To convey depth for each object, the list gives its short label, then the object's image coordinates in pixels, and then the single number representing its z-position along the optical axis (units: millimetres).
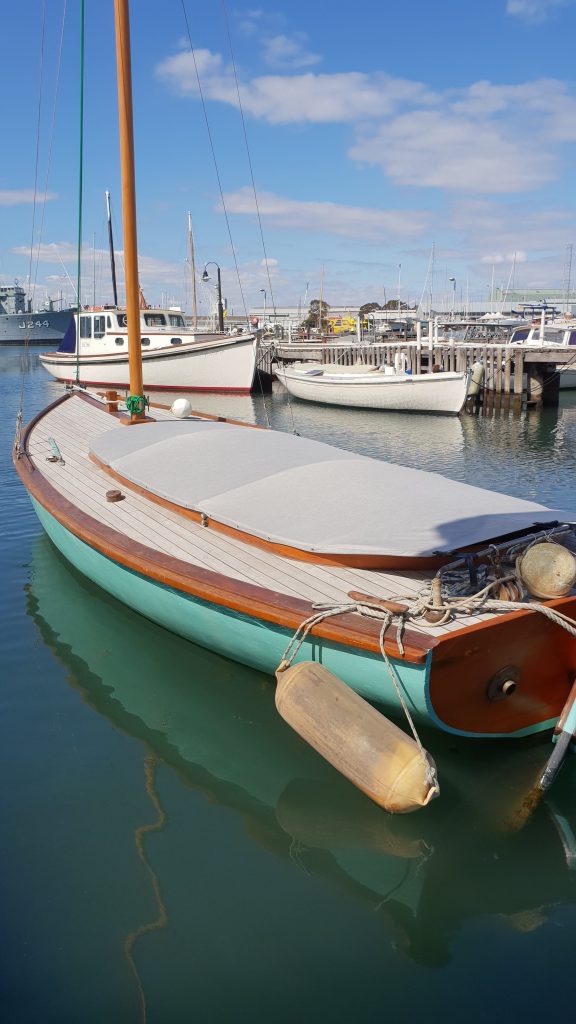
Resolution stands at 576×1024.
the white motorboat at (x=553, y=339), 29891
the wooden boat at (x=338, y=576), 4496
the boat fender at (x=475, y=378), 27406
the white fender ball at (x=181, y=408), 11258
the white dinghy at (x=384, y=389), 25859
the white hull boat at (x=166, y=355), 32688
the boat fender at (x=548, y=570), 4729
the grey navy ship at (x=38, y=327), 88188
